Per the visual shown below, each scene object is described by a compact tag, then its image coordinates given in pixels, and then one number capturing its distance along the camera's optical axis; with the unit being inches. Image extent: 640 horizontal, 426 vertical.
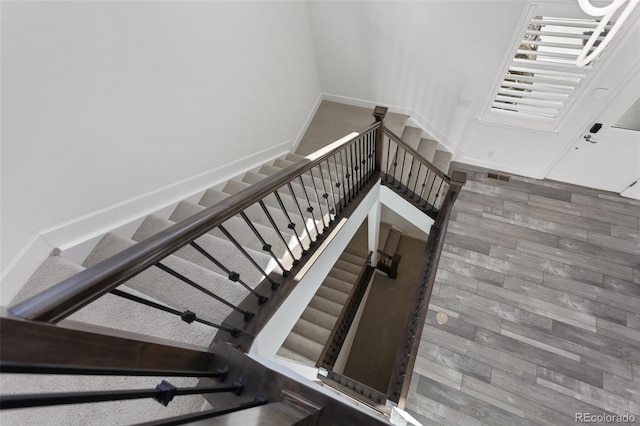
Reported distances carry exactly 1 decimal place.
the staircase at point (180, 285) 50.7
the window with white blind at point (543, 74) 119.5
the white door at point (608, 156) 135.9
